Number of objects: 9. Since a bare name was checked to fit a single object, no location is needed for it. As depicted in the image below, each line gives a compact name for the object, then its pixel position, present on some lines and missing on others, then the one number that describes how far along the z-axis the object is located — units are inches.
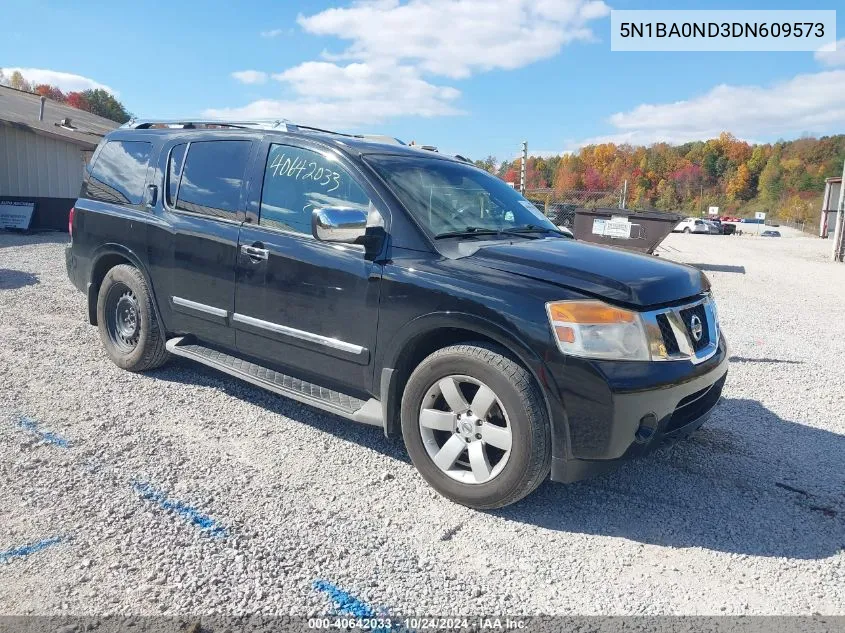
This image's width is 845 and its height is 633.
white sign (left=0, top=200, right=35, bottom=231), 632.4
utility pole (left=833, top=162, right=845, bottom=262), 783.1
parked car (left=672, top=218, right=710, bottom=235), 1963.6
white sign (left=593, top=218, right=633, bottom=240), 609.0
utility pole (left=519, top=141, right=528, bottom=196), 563.3
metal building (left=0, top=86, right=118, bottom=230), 666.2
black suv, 119.7
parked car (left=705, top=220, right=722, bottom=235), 1977.1
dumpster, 599.5
